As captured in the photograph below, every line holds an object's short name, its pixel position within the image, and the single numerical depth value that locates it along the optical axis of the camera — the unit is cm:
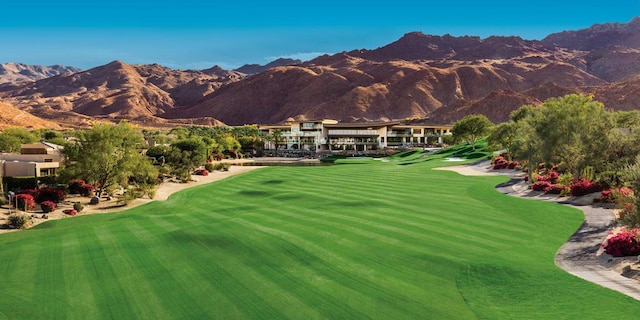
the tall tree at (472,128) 9944
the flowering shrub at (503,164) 5844
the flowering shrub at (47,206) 3594
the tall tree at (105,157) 4266
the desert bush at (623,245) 1823
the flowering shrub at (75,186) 4422
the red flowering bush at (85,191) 4400
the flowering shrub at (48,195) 3874
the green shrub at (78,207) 3738
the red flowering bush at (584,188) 3244
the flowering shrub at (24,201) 3629
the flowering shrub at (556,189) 3512
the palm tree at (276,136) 13388
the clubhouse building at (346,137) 13188
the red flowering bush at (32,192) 3866
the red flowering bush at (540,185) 3742
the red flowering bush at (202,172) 6912
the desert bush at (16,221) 3123
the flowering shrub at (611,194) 2775
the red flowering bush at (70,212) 3628
